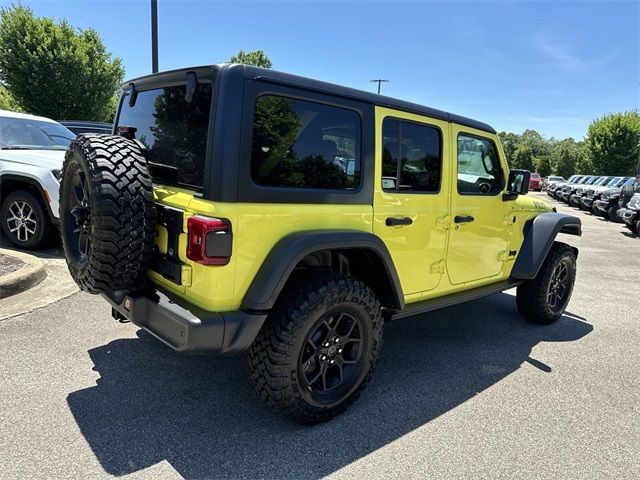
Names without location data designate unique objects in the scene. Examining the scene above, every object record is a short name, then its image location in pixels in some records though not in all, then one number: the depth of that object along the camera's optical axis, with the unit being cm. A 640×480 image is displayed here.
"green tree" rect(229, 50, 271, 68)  3894
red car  4114
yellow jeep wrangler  230
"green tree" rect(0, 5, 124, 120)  1972
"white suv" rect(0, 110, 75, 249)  564
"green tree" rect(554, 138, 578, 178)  5672
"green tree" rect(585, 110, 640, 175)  3725
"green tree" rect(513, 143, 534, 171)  7319
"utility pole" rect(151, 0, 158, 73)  946
